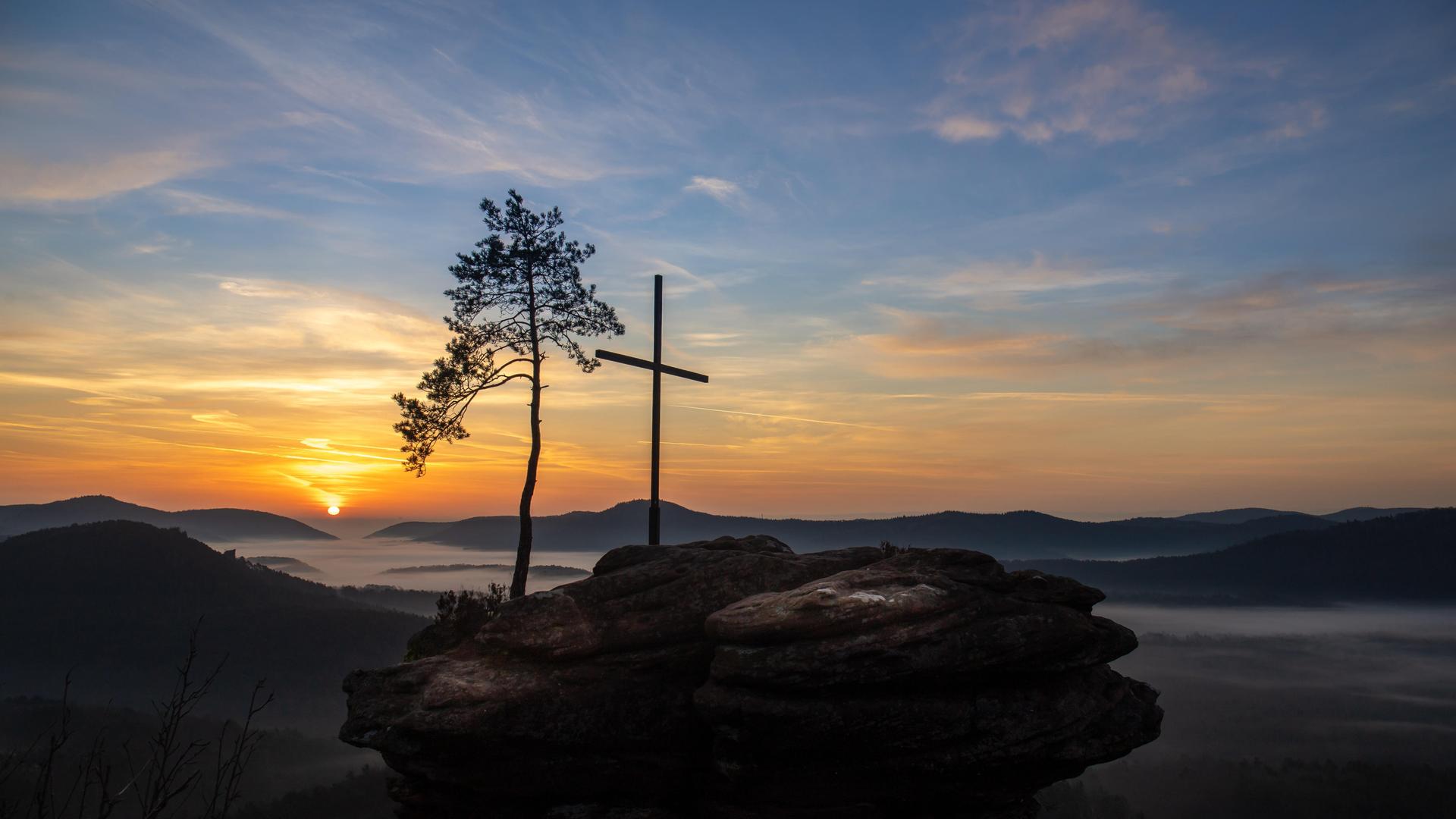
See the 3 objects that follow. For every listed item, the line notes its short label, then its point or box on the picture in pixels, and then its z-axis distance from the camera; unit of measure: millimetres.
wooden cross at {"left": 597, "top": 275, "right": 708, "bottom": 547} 27172
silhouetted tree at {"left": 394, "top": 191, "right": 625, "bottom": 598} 33750
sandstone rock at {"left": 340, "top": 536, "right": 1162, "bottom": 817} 17469
